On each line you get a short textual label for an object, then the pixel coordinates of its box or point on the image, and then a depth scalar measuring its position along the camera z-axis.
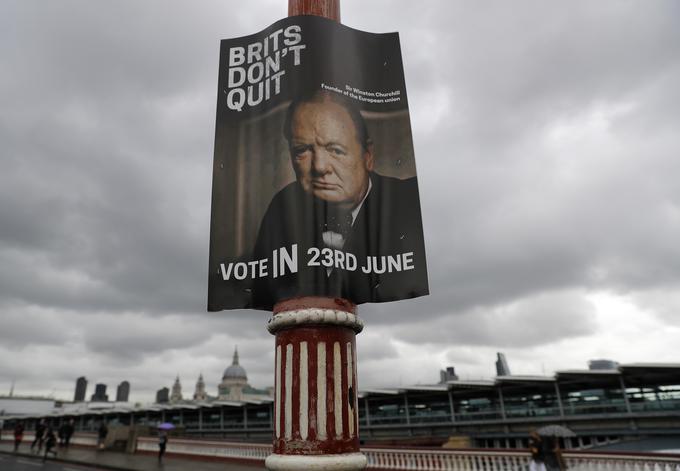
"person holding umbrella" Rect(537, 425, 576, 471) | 12.67
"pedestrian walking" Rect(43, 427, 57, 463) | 27.35
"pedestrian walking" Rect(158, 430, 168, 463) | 24.14
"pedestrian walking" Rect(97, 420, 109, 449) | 31.73
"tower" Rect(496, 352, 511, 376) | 108.88
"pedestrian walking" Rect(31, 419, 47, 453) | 31.26
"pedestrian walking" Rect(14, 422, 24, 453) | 35.17
